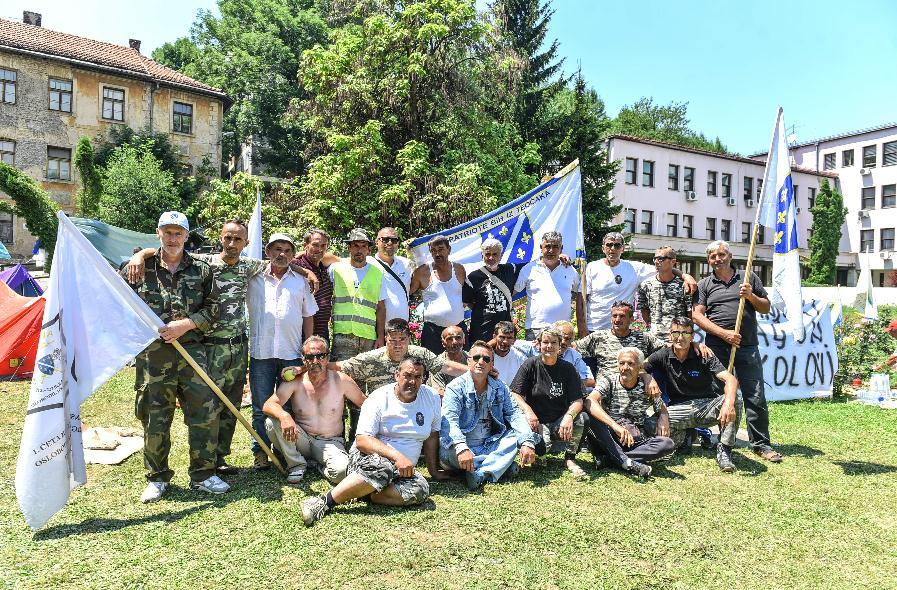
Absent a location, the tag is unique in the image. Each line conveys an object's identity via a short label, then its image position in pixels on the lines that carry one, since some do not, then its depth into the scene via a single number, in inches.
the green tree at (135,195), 1071.6
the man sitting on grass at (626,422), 241.8
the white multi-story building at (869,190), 1961.1
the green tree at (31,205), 991.0
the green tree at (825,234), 1790.1
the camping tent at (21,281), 542.5
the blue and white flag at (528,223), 333.1
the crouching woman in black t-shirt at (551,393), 246.1
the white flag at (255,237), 374.6
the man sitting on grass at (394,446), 195.2
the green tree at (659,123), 2208.4
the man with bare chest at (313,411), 218.8
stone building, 1160.2
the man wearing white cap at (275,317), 230.5
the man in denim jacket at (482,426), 223.9
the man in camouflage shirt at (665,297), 272.8
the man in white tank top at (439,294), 261.7
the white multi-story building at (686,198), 1535.4
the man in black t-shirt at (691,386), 256.7
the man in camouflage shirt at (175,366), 207.3
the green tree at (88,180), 1119.6
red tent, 410.9
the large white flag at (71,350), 186.4
